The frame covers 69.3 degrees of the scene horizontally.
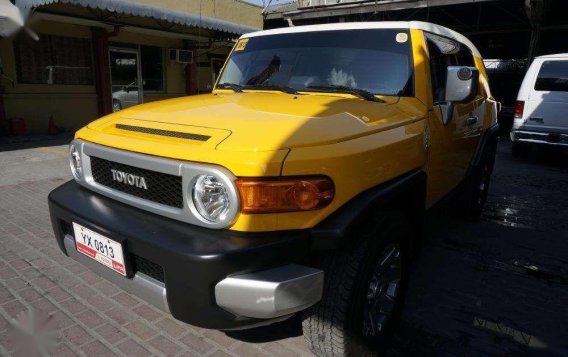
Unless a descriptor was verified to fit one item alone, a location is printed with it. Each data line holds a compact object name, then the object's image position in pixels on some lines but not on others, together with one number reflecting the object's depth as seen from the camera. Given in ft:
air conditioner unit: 46.68
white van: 24.90
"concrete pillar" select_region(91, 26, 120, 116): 38.17
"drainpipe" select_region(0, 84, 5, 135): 32.90
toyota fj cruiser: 5.45
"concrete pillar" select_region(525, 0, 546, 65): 37.01
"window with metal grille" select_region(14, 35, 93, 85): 34.14
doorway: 41.37
